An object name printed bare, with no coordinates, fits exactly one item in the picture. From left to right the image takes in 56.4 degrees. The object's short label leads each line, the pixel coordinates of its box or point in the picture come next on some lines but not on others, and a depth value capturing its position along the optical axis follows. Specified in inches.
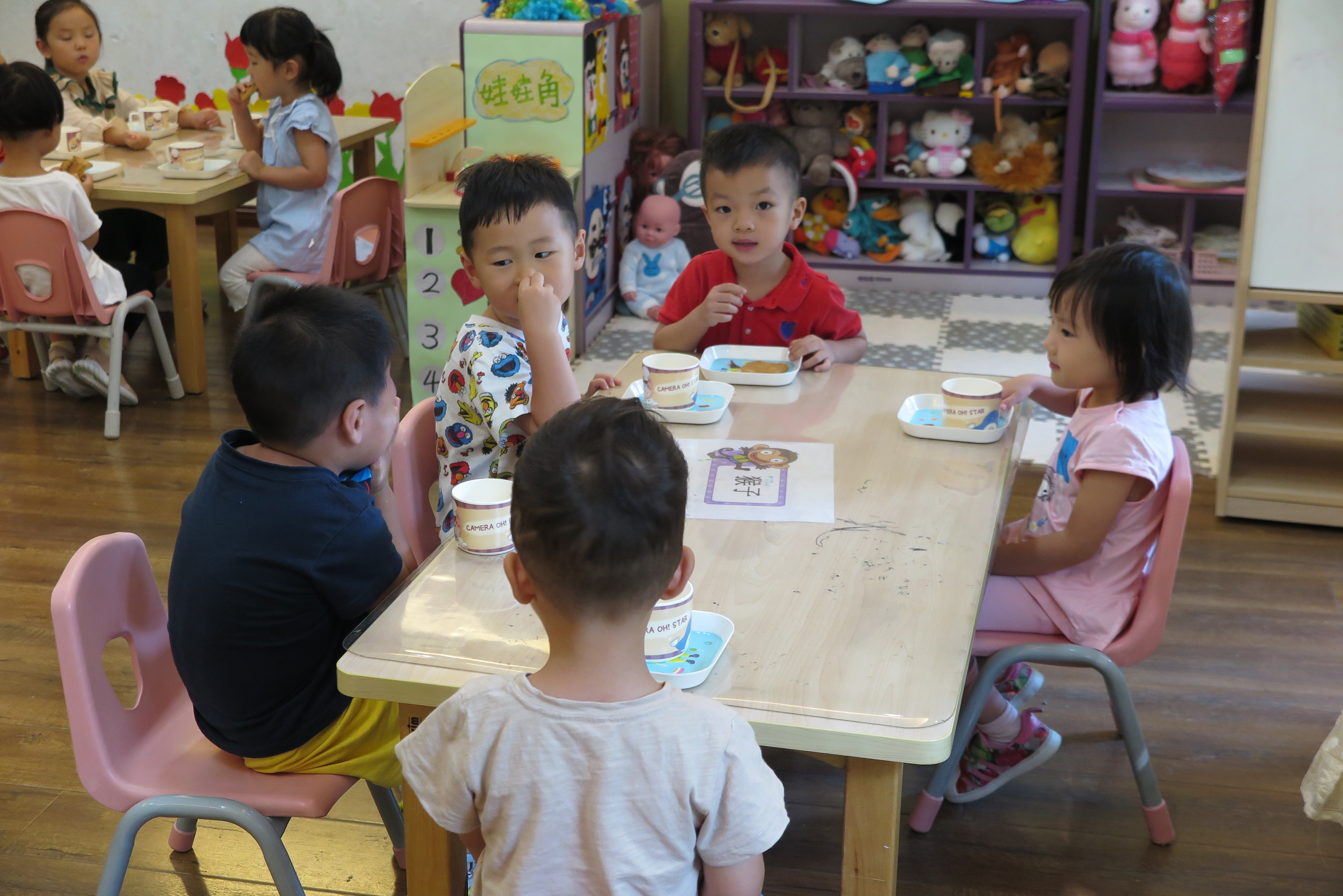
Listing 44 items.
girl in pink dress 64.3
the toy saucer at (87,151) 148.9
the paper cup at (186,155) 144.8
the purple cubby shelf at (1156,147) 173.2
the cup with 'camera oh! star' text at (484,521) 54.4
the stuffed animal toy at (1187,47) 166.7
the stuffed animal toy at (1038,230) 181.9
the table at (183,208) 137.9
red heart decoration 133.5
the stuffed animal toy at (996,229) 183.8
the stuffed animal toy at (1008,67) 176.4
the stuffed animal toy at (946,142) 181.8
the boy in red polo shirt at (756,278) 84.0
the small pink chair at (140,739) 52.0
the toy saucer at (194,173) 142.3
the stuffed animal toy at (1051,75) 173.8
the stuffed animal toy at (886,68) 179.5
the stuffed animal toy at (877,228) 188.2
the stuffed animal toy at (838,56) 181.3
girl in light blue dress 144.3
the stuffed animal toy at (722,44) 181.6
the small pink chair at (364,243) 134.5
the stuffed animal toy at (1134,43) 168.9
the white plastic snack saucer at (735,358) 81.0
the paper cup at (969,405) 69.7
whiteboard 101.1
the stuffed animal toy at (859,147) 183.6
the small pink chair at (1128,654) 62.9
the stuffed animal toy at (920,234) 186.7
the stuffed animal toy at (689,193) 173.8
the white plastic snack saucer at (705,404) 71.9
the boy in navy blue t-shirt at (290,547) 53.0
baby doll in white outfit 172.6
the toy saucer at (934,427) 69.6
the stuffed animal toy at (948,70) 176.6
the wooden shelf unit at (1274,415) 107.2
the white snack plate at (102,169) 138.9
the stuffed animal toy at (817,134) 182.9
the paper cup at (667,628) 44.8
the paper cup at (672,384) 71.8
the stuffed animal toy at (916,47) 179.5
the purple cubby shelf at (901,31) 171.6
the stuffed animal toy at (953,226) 185.9
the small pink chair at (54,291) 127.5
